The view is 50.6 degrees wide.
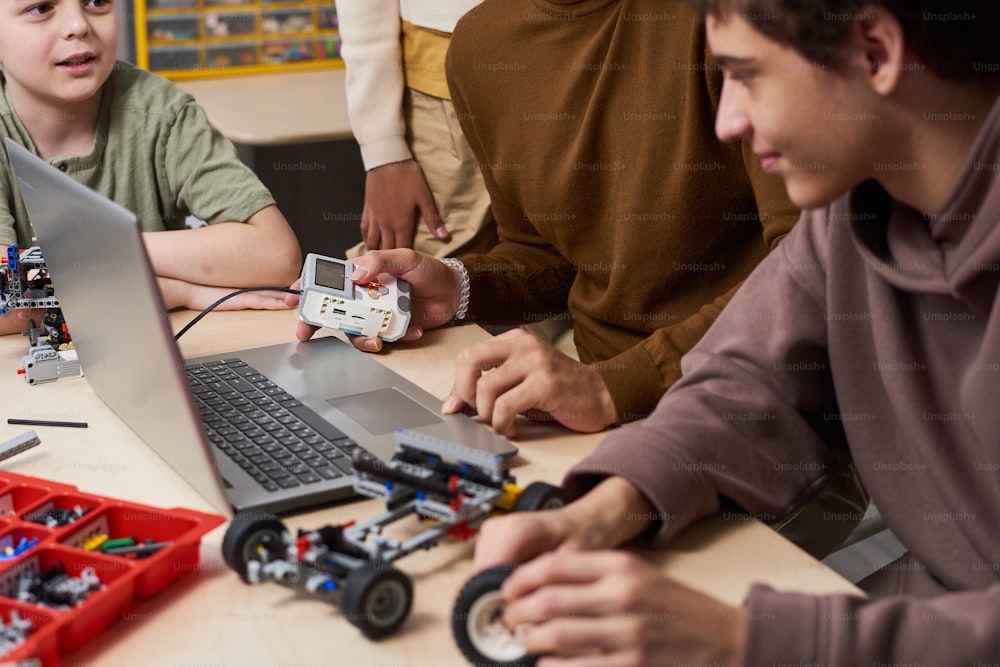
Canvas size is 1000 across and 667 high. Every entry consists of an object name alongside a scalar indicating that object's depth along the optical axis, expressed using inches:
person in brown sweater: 51.9
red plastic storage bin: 27.0
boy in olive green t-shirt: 59.1
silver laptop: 31.7
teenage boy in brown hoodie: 25.7
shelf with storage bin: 113.5
